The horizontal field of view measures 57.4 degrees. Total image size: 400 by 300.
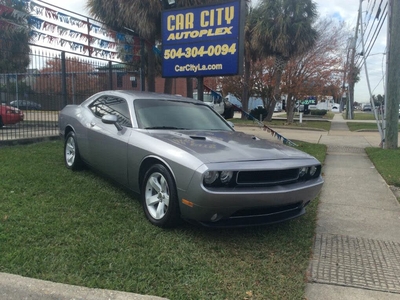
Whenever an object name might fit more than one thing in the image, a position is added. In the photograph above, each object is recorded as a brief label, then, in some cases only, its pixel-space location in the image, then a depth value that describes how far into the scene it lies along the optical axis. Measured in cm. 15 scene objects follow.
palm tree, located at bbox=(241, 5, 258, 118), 2328
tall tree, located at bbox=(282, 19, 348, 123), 2356
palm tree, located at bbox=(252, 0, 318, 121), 2158
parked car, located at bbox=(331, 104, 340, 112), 8072
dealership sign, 879
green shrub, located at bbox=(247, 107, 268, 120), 2917
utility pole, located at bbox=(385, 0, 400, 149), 1040
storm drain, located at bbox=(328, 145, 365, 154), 1145
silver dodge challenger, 344
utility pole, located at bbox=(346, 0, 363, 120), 2848
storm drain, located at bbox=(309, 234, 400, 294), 316
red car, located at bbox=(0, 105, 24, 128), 984
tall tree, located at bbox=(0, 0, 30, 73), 878
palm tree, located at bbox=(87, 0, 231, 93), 1294
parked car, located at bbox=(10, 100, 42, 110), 941
